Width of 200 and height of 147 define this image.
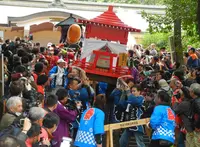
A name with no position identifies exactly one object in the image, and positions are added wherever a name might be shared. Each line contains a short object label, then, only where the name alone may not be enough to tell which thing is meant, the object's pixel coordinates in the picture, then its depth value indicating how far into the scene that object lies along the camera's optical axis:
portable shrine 13.05
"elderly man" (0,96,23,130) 6.64
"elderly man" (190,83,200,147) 8.63
